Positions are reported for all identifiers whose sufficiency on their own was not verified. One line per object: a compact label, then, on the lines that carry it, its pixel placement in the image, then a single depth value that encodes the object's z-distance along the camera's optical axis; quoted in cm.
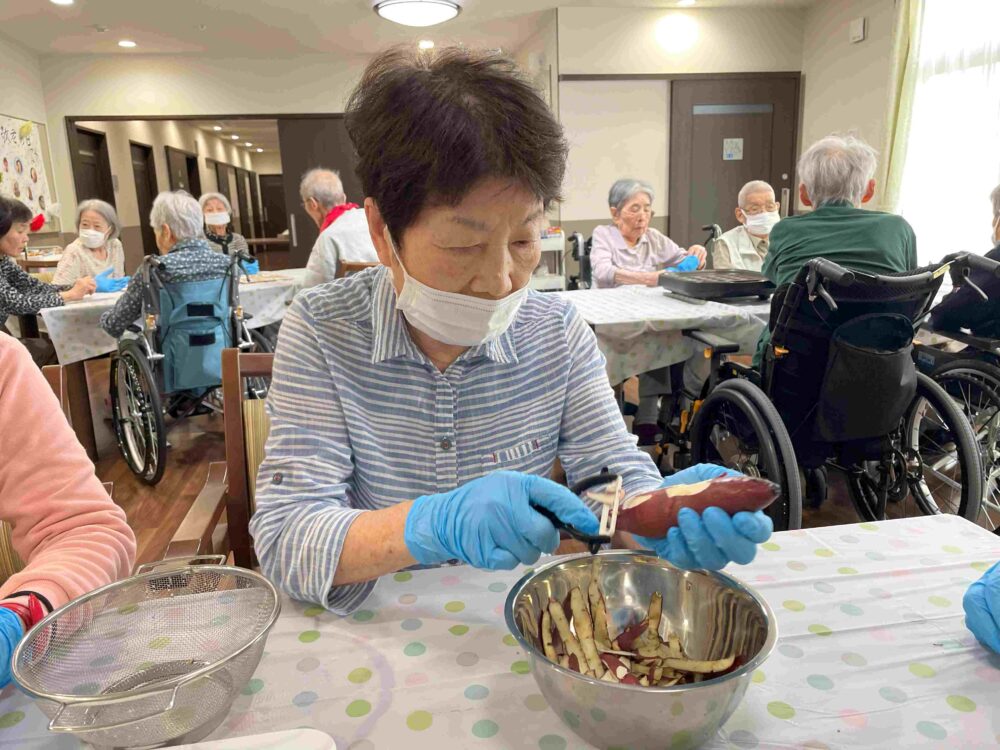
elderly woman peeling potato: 76
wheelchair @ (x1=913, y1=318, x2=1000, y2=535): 221
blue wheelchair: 285
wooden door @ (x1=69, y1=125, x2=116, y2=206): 643
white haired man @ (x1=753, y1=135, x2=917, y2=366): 206
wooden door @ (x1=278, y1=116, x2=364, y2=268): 670
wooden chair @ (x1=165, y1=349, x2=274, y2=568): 125
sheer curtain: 385
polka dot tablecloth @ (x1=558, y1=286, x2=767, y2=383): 248
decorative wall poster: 550
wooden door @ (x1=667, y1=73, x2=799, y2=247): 580
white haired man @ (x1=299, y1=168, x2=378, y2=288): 362
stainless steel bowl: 54
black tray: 263
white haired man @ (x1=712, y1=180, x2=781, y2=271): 376
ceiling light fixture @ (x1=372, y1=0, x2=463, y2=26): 461
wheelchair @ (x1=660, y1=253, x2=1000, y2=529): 178
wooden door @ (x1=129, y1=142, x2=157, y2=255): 766
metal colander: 54
